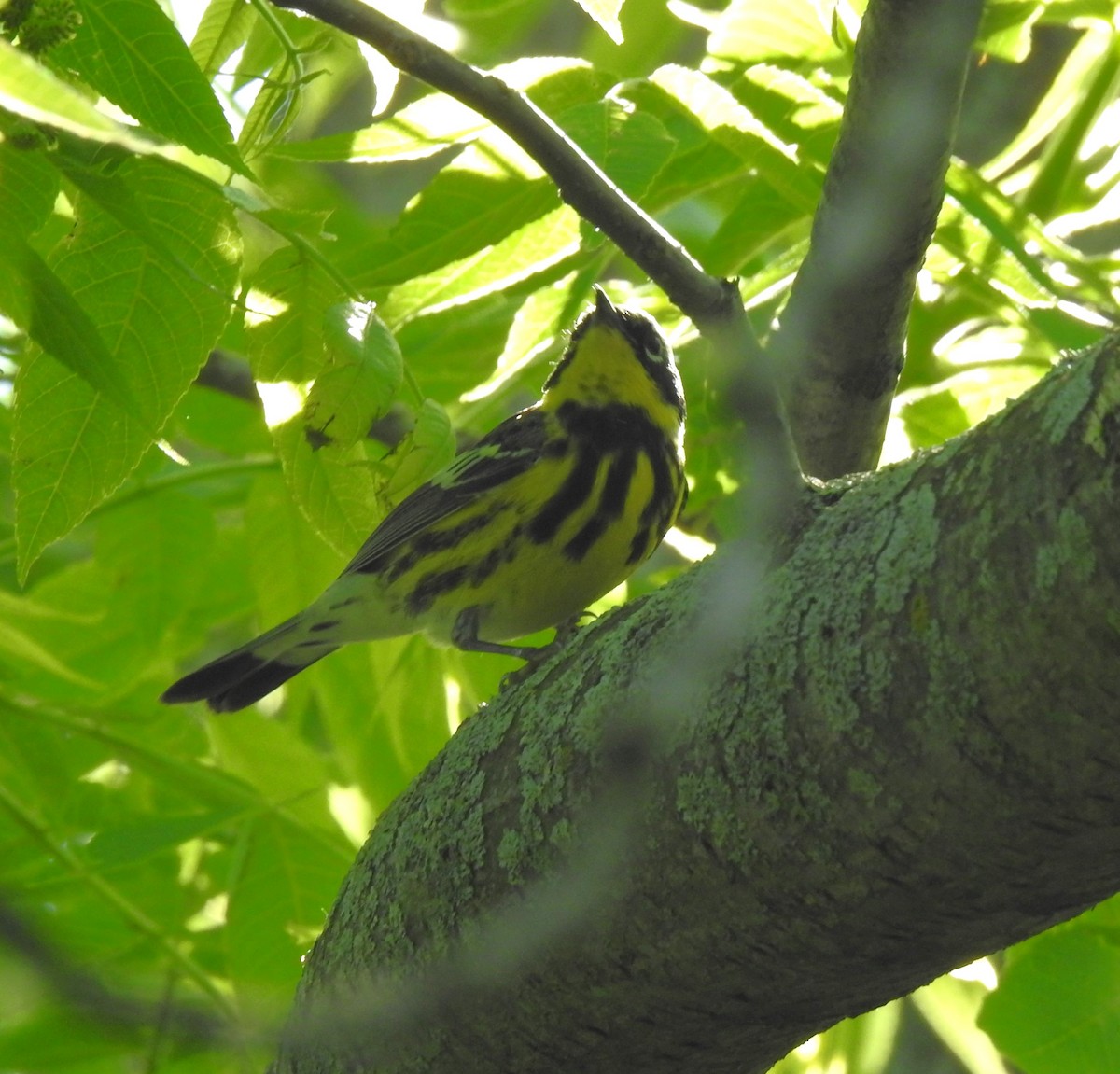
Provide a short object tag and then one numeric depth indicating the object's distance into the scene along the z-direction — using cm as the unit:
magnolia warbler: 691
